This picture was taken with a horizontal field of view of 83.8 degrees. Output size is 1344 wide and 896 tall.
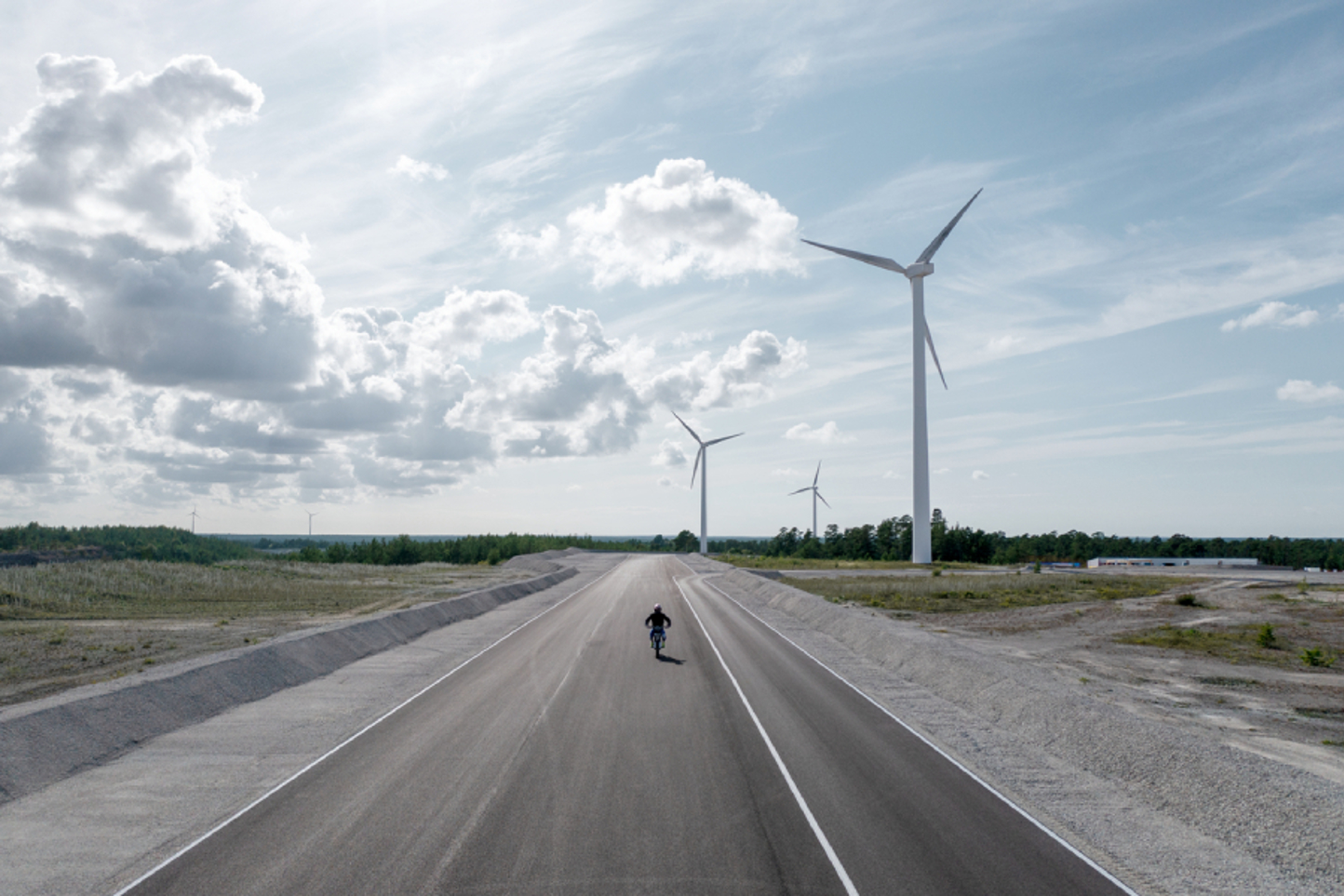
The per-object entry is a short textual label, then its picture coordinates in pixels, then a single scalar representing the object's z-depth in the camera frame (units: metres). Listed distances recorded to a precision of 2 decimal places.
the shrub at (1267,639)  30.53
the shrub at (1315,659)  26.55
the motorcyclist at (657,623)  24.73
